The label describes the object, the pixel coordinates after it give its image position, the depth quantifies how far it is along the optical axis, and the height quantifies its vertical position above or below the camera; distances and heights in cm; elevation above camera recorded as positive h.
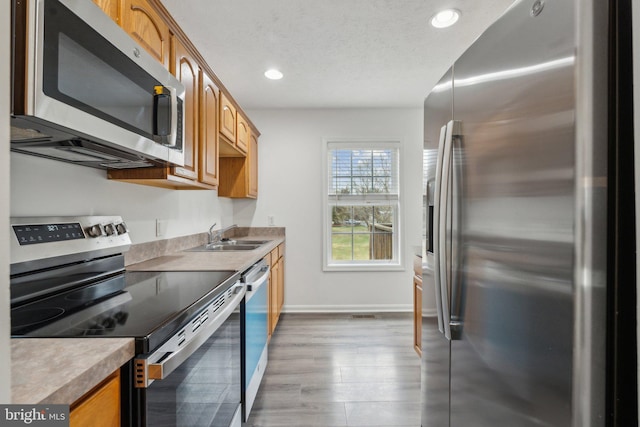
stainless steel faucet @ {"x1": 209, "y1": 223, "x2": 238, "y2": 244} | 279 -21
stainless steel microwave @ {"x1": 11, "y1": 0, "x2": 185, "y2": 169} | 69 +36
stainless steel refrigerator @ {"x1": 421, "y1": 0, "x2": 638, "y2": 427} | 57 +0
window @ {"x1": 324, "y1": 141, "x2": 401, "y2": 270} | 358 +11
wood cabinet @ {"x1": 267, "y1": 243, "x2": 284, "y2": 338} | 253 -70
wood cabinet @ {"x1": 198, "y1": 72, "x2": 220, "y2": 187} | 184 +54
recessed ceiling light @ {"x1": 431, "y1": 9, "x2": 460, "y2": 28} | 185 +128
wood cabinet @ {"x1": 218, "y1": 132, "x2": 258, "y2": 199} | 305 +38
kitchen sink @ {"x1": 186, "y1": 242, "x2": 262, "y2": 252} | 254 -30
